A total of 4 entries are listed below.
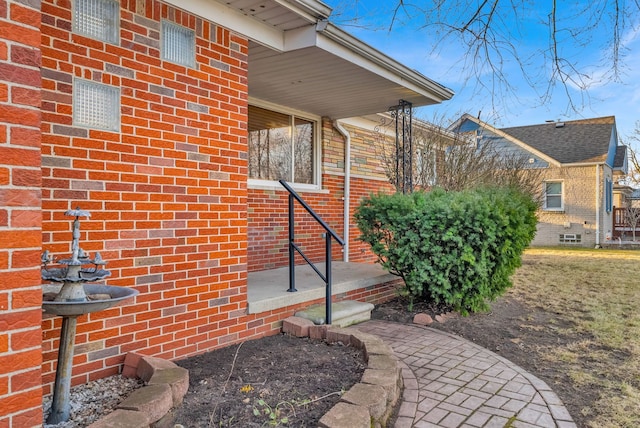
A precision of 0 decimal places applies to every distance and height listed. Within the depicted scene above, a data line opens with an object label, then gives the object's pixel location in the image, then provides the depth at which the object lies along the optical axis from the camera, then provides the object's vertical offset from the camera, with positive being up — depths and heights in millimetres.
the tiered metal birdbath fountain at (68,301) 1998 -470
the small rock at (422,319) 4676 -1265
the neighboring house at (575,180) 17734 +1095
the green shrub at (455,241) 4688 -418
